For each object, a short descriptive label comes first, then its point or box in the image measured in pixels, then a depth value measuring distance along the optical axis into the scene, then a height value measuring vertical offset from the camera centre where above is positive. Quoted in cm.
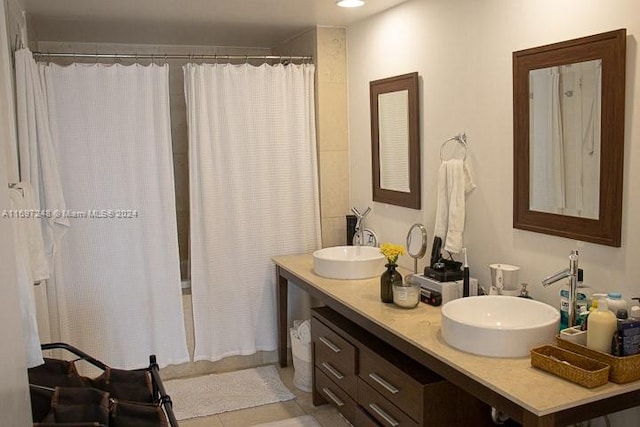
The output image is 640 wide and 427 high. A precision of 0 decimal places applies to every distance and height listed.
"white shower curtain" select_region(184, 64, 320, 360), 360 -25
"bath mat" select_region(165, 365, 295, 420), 335 -143
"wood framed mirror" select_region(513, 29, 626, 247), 203 +1
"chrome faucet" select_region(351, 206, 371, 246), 373 -51
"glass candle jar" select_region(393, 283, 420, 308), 256 -65
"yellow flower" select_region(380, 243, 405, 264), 270 -48
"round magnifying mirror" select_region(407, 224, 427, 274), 288 -48
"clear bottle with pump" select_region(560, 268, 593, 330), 210 -57
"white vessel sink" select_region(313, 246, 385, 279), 313 -64
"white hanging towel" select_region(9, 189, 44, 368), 174 -42
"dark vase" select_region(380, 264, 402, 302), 266 -60
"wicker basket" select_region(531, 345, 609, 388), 176 -69
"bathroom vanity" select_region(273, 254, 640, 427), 173 -77
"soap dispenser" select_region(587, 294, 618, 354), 185 -59
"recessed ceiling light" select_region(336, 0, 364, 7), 311 +77
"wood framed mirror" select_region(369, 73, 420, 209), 318 +4
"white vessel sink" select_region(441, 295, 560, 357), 198 -66
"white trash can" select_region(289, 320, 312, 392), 348 -122
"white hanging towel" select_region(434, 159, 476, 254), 276 -23
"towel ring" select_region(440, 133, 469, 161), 281 +2
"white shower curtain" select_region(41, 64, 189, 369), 330 -31
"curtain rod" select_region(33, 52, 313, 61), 332 +59
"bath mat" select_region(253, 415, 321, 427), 311 -144
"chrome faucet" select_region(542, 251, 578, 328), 201 -48
